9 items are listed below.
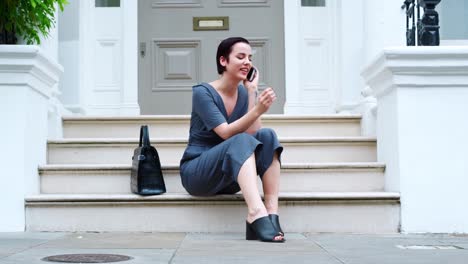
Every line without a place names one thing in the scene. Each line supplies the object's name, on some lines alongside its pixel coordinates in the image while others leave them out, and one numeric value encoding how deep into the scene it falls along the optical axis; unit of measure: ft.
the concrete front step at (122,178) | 15.26
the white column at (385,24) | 18.74
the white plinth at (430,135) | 14.48
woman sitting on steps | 12.76
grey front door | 21.72
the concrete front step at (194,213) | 14.26
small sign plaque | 21.93
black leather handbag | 14.26
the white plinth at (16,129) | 14.44
